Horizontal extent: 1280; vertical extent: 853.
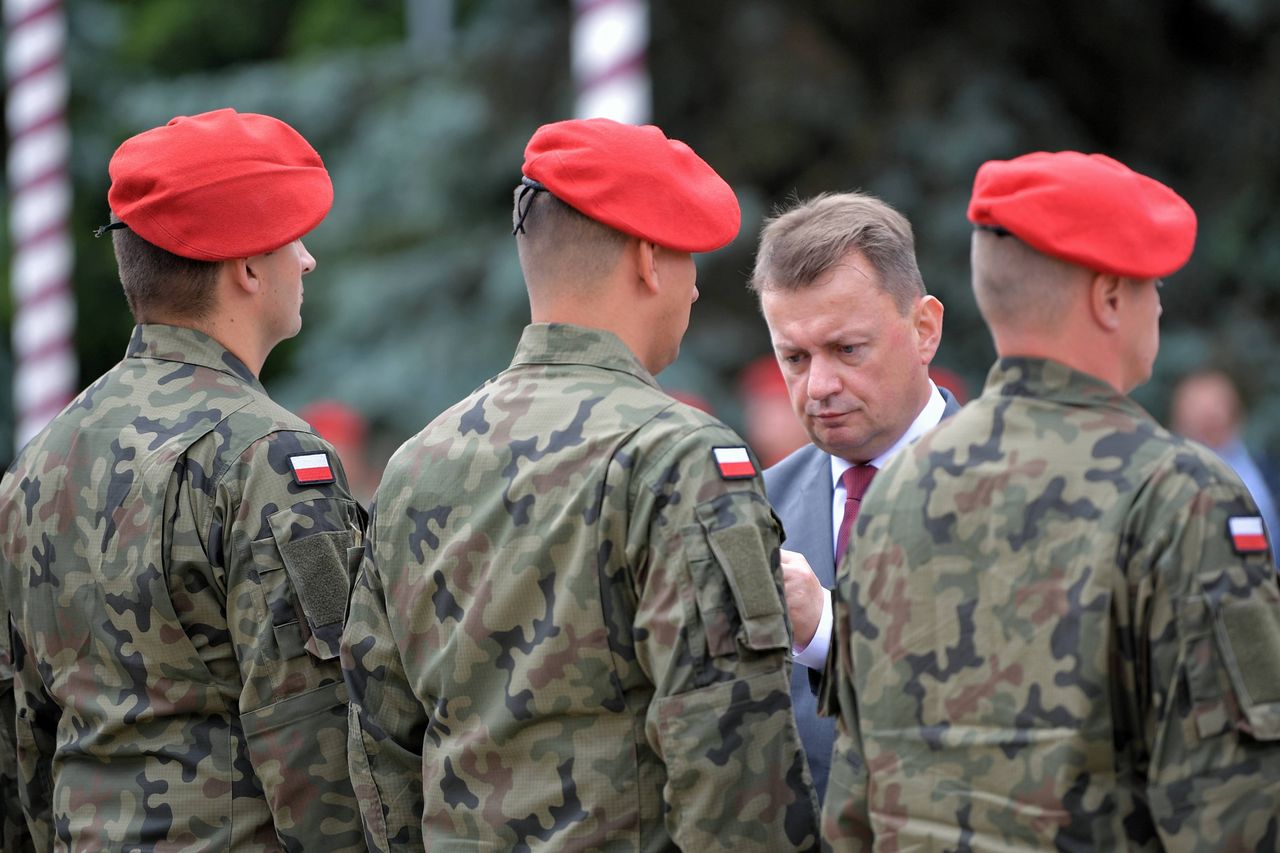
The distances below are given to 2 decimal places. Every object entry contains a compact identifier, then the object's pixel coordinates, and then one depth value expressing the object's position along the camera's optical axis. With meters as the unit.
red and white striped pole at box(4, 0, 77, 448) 16.58
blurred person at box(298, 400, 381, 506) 17.83
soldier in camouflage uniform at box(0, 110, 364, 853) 6.29
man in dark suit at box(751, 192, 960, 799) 7.48
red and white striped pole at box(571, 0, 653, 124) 13.63
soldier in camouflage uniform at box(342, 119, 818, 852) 5.47
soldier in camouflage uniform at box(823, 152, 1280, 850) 4.75
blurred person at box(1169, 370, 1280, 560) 17.47
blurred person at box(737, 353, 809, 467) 14.77
